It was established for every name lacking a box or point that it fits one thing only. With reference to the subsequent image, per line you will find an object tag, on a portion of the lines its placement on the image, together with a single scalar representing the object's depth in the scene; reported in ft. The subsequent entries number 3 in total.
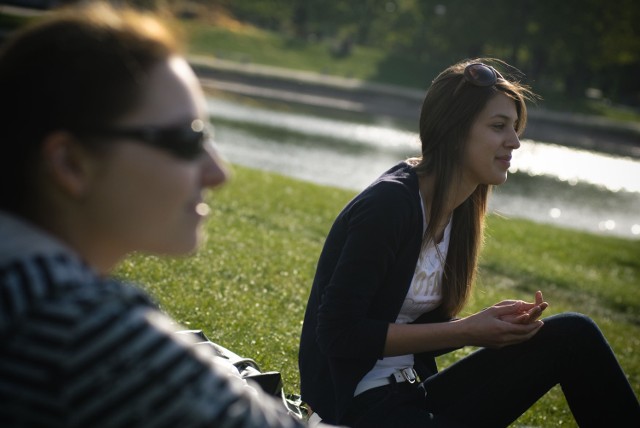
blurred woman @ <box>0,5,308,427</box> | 3.79
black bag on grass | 10.05
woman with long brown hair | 9.07
